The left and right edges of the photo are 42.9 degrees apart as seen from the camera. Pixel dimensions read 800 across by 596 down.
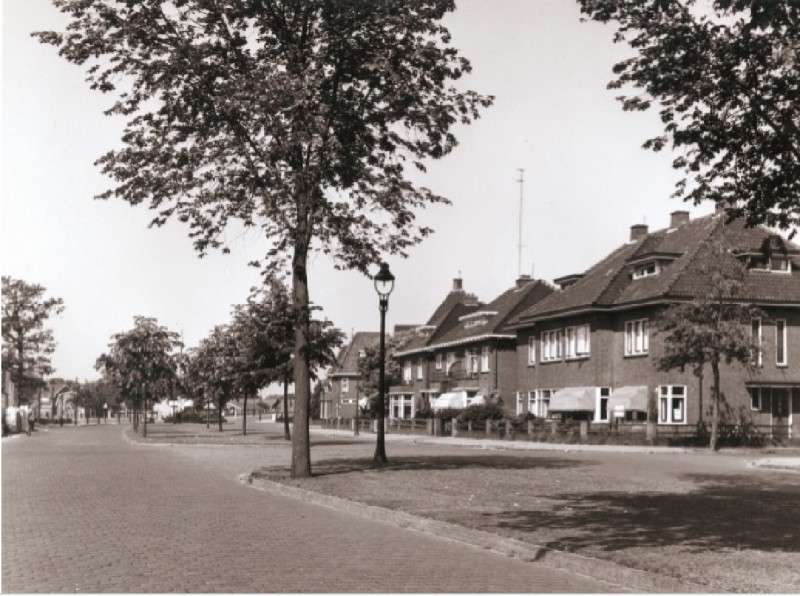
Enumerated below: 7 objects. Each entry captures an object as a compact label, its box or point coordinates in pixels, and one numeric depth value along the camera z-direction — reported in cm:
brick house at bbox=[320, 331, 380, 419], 9938
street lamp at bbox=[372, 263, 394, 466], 2334
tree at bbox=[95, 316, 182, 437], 5444
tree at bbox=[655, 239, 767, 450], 3562
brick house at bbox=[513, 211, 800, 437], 4306
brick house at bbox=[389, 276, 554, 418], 6022
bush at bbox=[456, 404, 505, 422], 5297
